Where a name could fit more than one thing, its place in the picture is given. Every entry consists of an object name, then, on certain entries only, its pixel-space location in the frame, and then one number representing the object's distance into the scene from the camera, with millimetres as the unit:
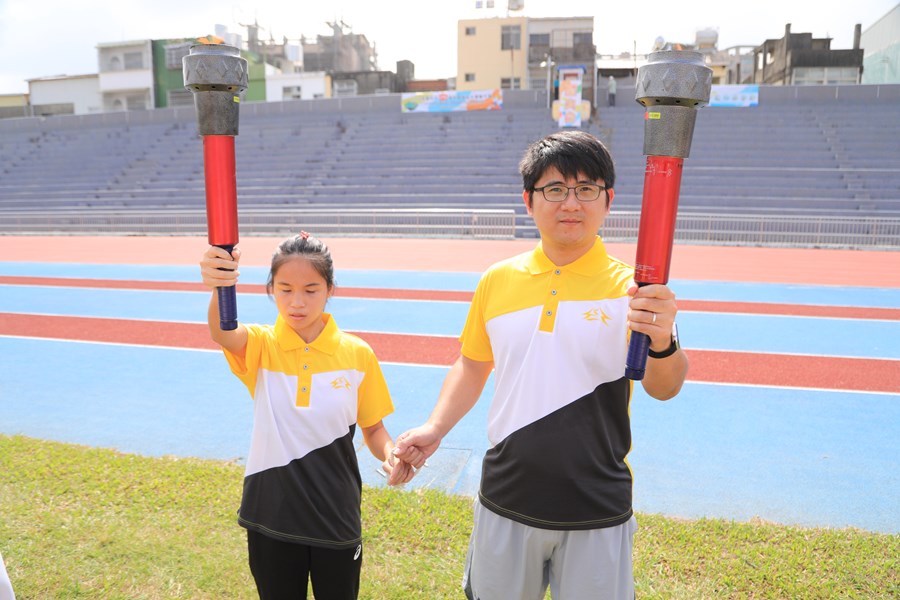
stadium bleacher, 23859
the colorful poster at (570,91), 27562
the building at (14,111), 44906
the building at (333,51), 57031
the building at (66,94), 50219
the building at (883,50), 35188
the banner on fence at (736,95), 28172
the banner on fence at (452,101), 30969
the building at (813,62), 40188
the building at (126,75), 49156
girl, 2469
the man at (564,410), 2188
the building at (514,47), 46781
